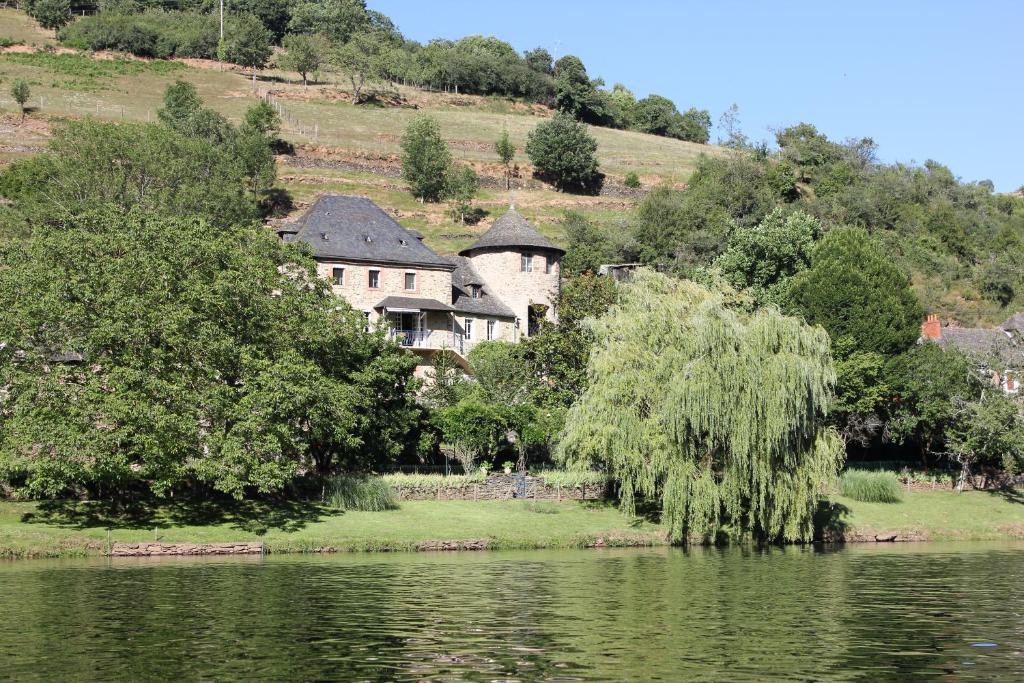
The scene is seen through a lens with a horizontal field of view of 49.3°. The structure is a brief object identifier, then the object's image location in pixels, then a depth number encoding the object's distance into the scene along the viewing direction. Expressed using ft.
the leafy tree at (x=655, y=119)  609.42
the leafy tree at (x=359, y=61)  532.73
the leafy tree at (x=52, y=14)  565.53
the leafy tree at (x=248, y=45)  558.97
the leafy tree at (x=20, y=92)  403.75
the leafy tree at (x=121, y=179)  242.84
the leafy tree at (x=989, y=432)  182.29
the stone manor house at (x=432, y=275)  227.20
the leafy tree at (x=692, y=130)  613.93
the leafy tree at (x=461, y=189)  383.45
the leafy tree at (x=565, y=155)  438.40
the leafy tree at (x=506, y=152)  445.78
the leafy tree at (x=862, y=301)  203.31
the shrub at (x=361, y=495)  148.66
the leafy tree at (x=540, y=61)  617.21
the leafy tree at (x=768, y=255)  246.47
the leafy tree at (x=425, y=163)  401.29
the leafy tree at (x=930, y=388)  192.44
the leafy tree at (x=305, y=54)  542.16
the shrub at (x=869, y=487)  174.91
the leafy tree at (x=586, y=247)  302.66
